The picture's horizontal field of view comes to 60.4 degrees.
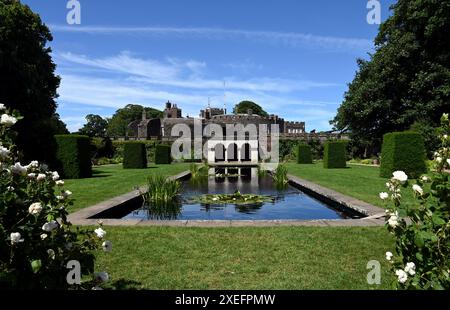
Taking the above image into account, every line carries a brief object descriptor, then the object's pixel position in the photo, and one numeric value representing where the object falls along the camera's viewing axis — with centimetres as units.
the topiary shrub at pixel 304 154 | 3052
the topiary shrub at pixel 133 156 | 2383
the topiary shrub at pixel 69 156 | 1634
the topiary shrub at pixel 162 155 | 3119
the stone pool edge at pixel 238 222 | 625
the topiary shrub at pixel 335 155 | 2388
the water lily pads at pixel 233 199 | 1016
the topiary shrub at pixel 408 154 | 1529
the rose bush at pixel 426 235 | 262
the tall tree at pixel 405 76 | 2266
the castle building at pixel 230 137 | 3919
